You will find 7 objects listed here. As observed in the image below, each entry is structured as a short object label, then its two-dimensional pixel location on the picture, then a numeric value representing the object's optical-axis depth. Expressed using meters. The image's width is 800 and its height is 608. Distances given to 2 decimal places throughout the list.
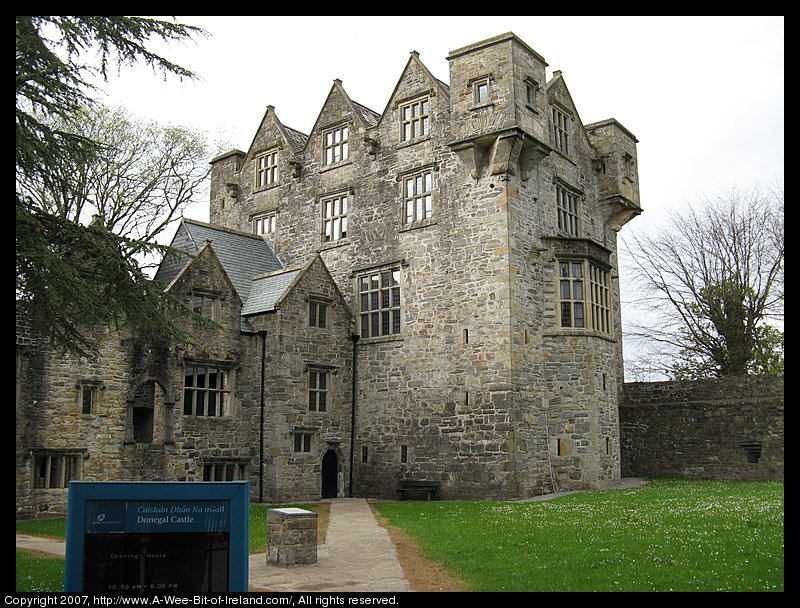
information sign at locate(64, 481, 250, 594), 8.14
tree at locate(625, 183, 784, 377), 35.22
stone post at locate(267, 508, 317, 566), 12.39
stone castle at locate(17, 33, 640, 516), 23.89
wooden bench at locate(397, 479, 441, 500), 24.70
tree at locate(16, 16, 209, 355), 11.65
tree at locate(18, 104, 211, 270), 31.36
